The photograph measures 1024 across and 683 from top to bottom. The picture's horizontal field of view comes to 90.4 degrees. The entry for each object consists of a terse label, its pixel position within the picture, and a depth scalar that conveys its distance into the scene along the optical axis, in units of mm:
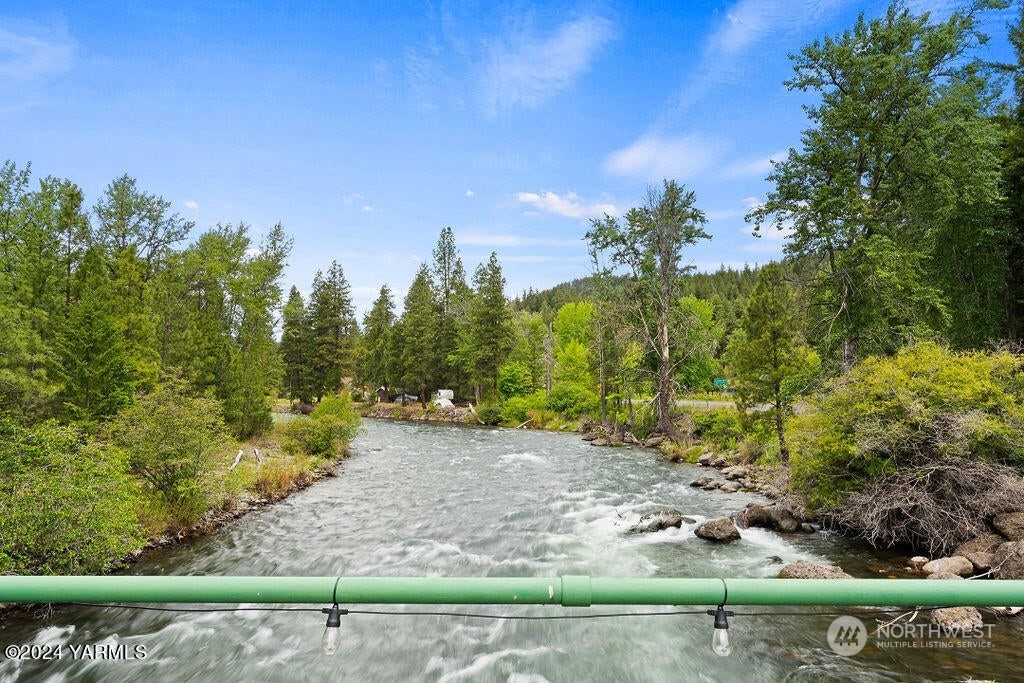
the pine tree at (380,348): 55906
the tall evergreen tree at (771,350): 19547
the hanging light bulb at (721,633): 1954
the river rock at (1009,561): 8023
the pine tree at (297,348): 54250
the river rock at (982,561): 8469
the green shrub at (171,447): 11156
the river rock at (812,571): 8266
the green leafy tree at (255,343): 24562
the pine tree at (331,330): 53219
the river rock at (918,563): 9395
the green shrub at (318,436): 23797
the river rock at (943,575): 8331
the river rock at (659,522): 12844
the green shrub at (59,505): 7430
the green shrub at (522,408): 43628
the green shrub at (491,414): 44438
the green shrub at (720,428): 25406
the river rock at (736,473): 19141
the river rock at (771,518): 12414
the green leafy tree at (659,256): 30875
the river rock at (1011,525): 8992
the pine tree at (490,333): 50156
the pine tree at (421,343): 53500
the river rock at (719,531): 11812
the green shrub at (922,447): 9695
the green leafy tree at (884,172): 16516
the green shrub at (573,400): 40719
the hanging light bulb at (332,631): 1954
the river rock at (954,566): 8453
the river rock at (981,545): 8922
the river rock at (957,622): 6988
